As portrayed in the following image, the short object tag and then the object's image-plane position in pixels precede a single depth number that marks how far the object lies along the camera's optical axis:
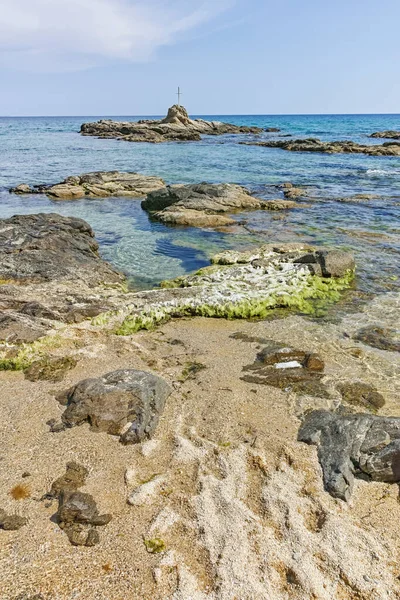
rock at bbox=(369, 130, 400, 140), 74.36
